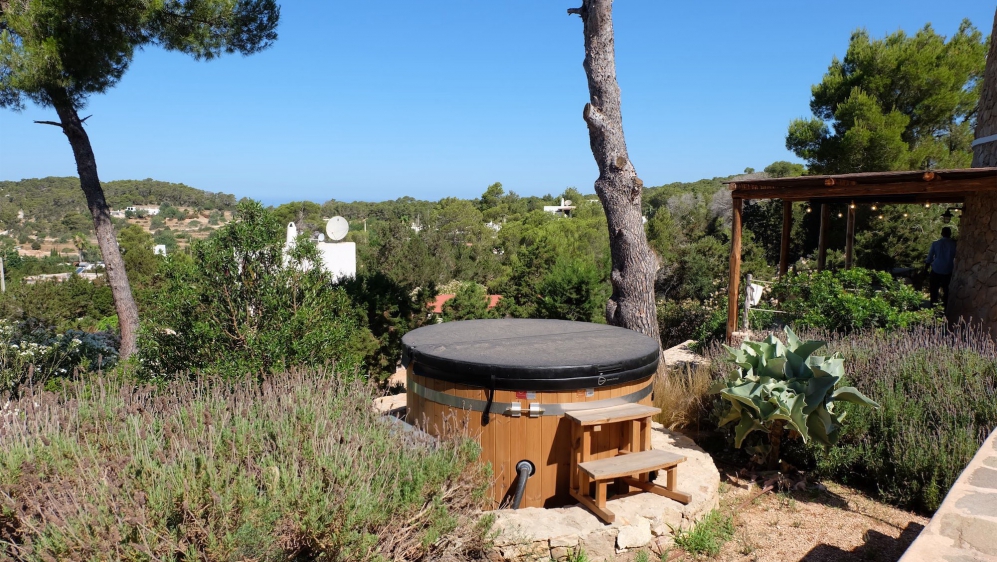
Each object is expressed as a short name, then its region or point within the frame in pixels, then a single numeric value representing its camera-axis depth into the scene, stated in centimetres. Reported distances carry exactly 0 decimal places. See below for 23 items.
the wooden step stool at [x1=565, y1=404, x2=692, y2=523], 347
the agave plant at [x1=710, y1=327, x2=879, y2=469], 405
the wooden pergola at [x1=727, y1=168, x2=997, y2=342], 623
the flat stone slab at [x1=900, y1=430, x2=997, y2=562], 235
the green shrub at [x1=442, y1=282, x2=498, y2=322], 808
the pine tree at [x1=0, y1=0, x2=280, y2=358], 710
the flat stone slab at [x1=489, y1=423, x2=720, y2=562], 324
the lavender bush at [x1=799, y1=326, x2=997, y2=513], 404
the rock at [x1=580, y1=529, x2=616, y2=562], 331
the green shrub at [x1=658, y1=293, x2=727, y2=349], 1062
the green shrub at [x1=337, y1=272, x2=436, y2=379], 714
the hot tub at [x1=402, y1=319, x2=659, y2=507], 370
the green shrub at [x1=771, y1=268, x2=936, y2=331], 713
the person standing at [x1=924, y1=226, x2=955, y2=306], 878
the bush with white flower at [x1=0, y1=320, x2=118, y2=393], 627
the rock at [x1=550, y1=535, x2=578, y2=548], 326
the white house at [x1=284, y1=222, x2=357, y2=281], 1562
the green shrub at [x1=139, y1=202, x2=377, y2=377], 457
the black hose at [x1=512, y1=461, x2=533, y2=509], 368
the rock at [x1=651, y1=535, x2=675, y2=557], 350
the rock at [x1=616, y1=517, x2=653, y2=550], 338
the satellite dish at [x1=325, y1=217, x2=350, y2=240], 1582
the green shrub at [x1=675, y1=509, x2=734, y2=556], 353
